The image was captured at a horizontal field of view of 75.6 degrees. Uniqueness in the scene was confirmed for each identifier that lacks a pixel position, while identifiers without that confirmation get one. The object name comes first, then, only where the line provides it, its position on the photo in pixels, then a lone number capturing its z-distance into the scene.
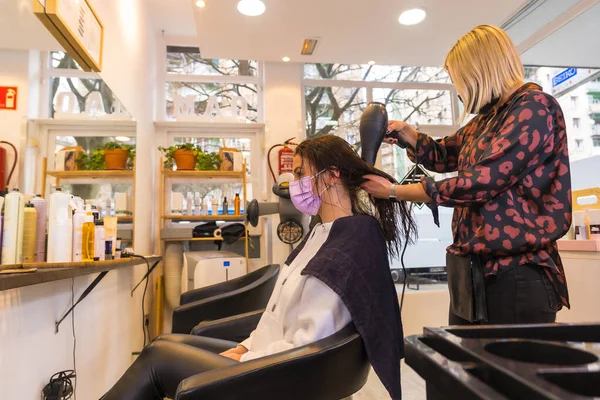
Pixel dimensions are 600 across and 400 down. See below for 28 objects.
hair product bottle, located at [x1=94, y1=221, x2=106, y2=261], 1.74
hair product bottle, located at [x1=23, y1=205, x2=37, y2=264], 1.28
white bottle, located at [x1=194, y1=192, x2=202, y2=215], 3.70
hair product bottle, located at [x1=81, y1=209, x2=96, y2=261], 1.65
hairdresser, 1.03
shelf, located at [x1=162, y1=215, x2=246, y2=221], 3.61
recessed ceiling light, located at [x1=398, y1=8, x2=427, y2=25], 2.87
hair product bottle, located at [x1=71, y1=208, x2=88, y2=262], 1.56
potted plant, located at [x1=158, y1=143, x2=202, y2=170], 3.59
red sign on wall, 1.19
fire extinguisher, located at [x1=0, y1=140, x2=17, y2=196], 1.19
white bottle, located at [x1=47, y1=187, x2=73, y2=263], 1.43
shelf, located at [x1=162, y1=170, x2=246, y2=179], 3.61
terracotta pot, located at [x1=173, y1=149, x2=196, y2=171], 3.59
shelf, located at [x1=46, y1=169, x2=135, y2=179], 1.62
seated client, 1.08
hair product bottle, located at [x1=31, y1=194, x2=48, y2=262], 1.35
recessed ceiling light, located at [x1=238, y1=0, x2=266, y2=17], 2.72
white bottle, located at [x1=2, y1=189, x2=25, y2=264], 1.19
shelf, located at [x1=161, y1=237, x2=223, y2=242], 3.53
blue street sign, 3.81
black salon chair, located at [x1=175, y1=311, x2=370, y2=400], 0.86
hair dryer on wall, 3.03
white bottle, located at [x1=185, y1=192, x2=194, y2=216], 3.68
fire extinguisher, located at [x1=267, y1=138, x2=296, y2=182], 3.86
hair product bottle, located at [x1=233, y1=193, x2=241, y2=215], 3.72
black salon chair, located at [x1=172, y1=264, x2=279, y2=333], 2.09
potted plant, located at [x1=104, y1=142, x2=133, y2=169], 2.23
